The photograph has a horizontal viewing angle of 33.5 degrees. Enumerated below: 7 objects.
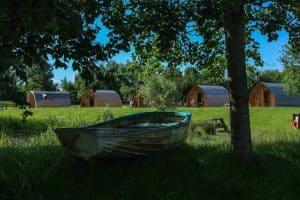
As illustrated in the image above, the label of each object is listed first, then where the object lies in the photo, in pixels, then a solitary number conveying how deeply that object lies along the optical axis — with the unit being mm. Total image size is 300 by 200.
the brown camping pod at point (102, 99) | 73750
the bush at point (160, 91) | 40966
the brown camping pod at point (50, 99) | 70625
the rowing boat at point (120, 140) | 8547
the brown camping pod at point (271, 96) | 60147
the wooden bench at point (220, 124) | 28928
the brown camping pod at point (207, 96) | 63791
